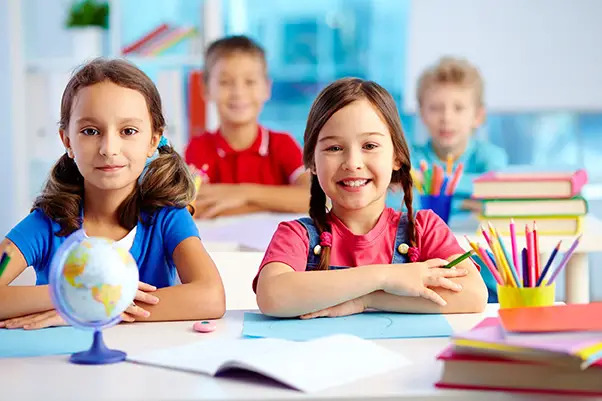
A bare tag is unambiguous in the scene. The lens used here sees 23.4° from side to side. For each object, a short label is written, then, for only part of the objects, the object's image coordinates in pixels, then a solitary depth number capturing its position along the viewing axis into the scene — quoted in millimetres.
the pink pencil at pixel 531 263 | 1964
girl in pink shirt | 2030
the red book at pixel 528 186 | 2844
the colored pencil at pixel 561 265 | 1964
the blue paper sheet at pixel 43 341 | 1863
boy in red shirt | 3753
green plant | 5108
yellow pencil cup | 1961
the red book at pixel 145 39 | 5100
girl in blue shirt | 2158
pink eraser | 1970
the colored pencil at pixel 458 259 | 2057
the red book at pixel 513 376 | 1654
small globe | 1764
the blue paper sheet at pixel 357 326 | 1917
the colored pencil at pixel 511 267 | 1969
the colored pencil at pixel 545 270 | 1967
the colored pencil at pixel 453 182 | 3000
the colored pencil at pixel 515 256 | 1979
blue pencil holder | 3000
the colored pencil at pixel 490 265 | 1998
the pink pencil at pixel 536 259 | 1973
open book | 1700
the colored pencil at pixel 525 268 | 1970
